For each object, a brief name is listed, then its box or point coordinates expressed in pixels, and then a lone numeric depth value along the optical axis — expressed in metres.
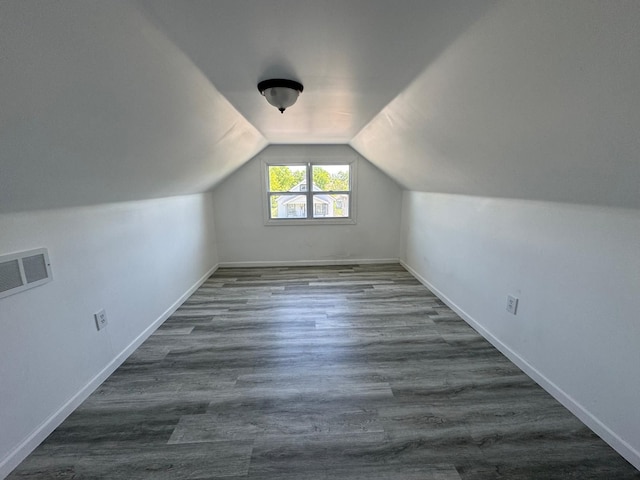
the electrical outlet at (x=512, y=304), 1.97
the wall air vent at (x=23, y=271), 1.26
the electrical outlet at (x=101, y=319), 1.80
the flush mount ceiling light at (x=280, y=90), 1.53
